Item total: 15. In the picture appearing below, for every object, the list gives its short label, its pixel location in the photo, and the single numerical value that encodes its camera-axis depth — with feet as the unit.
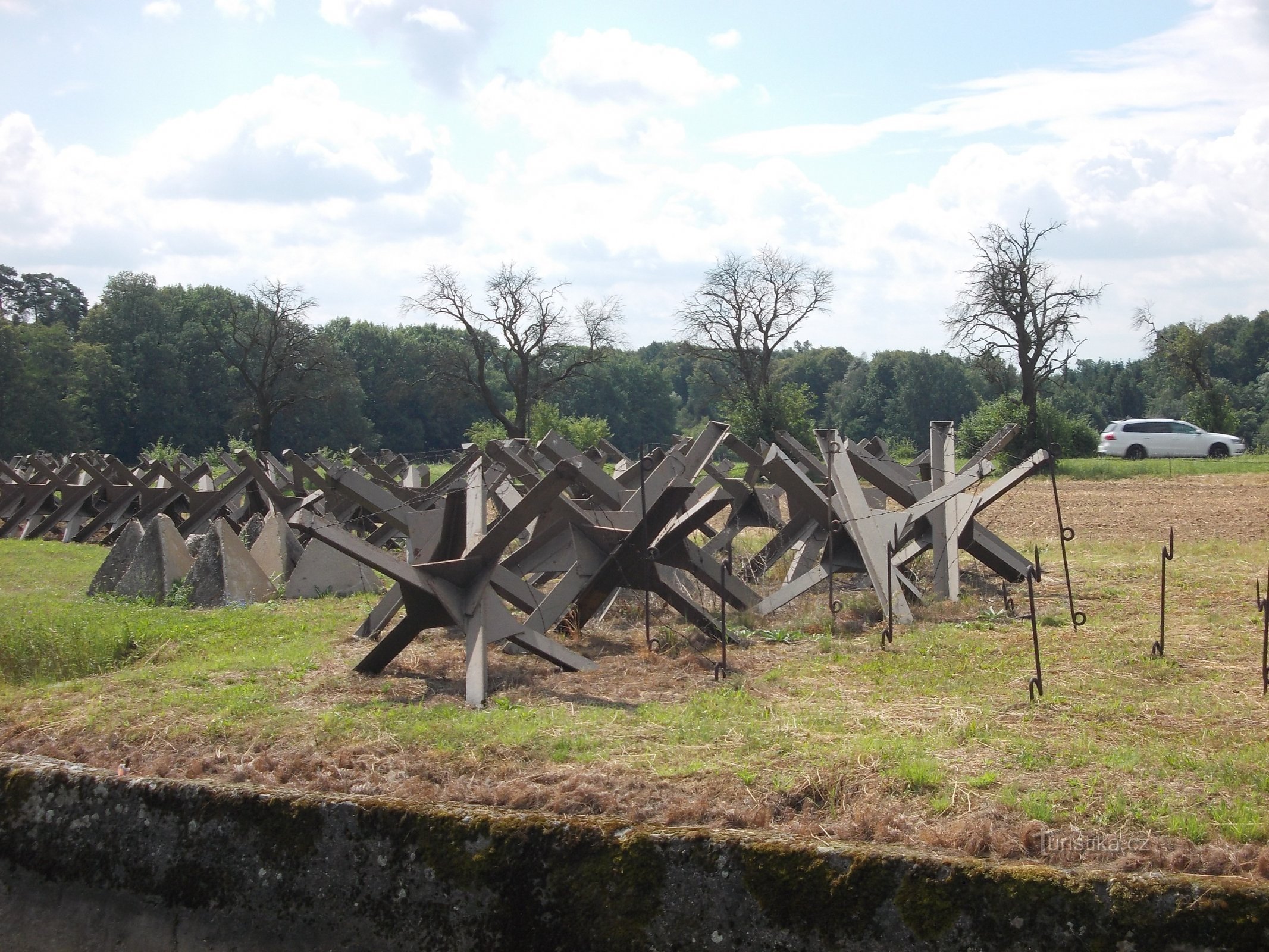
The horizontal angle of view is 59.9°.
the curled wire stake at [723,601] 24.79
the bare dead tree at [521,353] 197.06
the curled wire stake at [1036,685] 21.39
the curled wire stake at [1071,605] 27.14
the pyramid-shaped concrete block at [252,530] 51.55
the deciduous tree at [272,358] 200.75
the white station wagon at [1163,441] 132.98
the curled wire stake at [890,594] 27.32
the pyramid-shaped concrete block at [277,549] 43.73
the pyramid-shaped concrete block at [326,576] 40.01
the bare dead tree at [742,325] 198.70
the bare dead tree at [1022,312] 148.56
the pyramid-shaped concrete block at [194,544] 42.01
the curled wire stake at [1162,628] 23.49
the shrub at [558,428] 144.15
